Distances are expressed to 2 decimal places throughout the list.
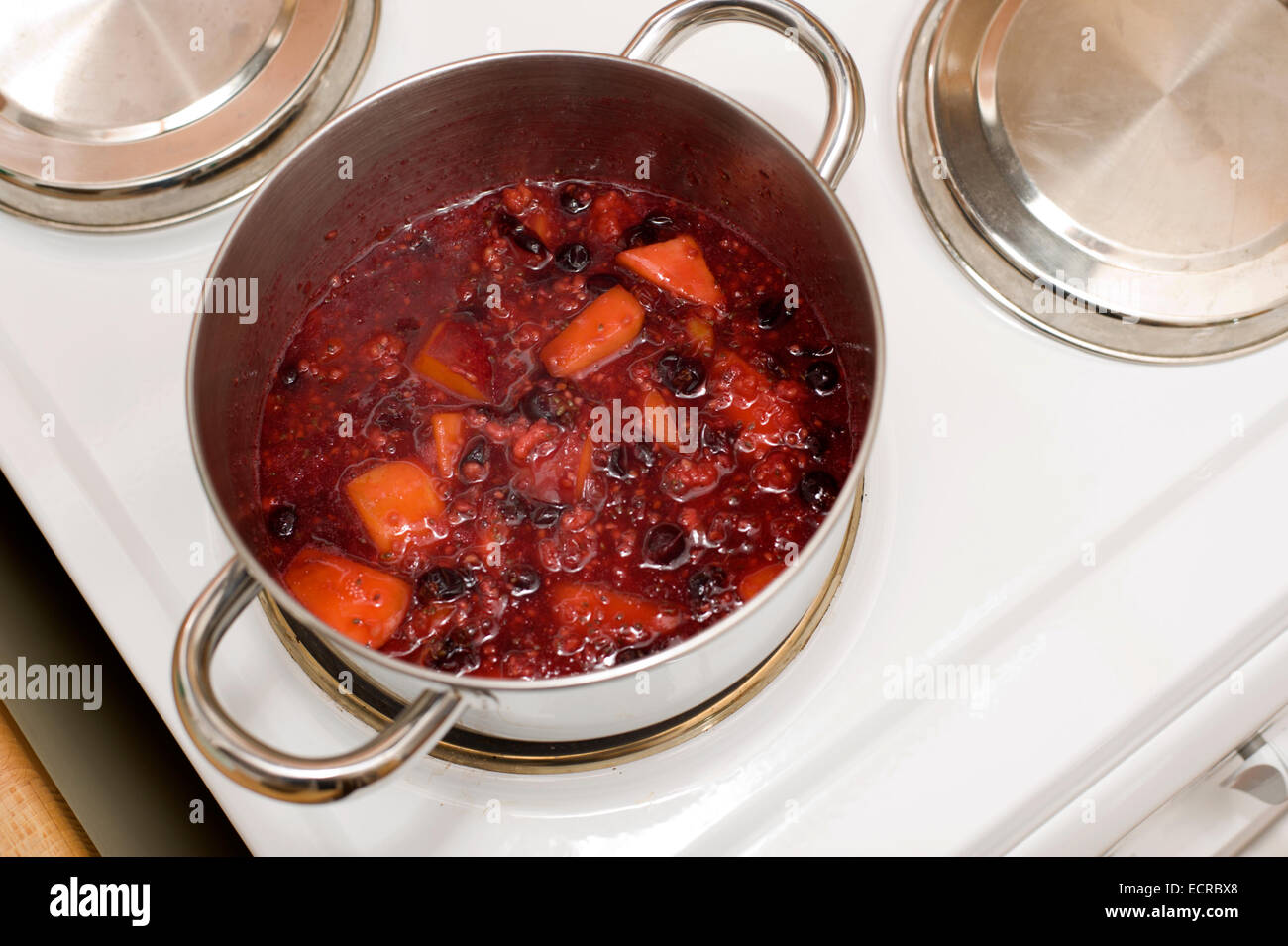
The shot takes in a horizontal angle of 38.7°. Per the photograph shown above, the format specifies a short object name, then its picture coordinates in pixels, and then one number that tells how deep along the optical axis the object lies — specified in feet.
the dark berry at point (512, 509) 1.97
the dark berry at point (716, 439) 2.00
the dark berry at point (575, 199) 2.14
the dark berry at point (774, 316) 2.05
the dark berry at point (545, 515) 1.97
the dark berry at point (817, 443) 1.99
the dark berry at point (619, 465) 1.99
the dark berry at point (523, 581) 1.94
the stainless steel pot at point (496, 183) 1.72
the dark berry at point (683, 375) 2.01
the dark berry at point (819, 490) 1.95
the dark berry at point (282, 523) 1.98
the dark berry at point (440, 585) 1.93
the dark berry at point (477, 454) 1.99
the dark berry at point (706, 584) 1.94
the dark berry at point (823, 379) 2.02
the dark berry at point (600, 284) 2.07
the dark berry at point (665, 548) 1.96
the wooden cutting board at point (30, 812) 2.00
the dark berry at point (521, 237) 2.09
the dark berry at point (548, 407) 2.00
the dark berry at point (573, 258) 2.09
